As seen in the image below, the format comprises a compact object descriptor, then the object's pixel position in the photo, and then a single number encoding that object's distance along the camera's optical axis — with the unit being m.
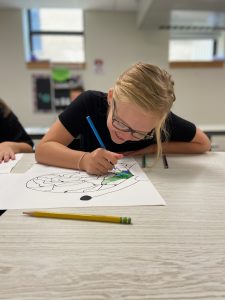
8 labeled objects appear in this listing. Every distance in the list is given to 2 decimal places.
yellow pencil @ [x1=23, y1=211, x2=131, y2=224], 0.41
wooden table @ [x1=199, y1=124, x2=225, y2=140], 2.09
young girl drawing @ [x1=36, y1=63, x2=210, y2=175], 0.66
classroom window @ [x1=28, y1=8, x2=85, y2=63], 2.51
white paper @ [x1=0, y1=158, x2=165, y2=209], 0.49
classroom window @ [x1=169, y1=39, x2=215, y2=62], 2.60
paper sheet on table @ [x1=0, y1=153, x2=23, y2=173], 0.71
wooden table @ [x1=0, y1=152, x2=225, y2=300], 0.27
